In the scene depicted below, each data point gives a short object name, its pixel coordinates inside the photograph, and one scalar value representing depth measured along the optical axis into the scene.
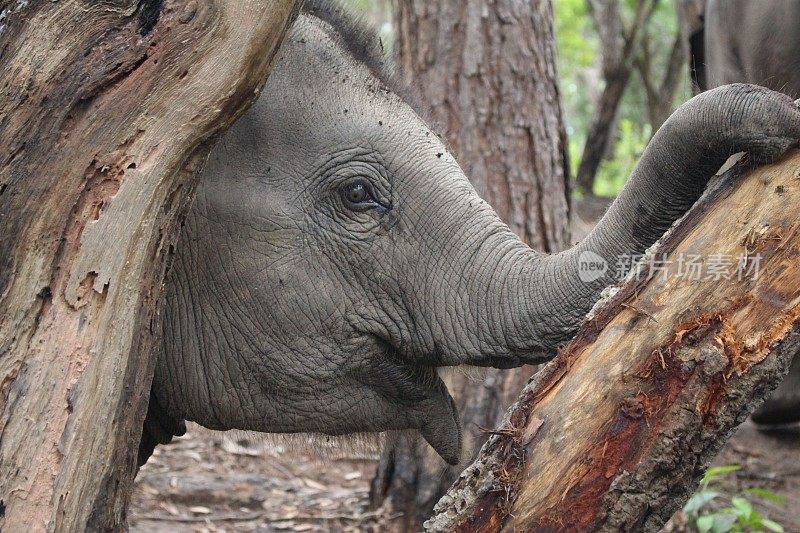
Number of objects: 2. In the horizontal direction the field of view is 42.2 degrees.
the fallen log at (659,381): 2.40
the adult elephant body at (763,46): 5.80
